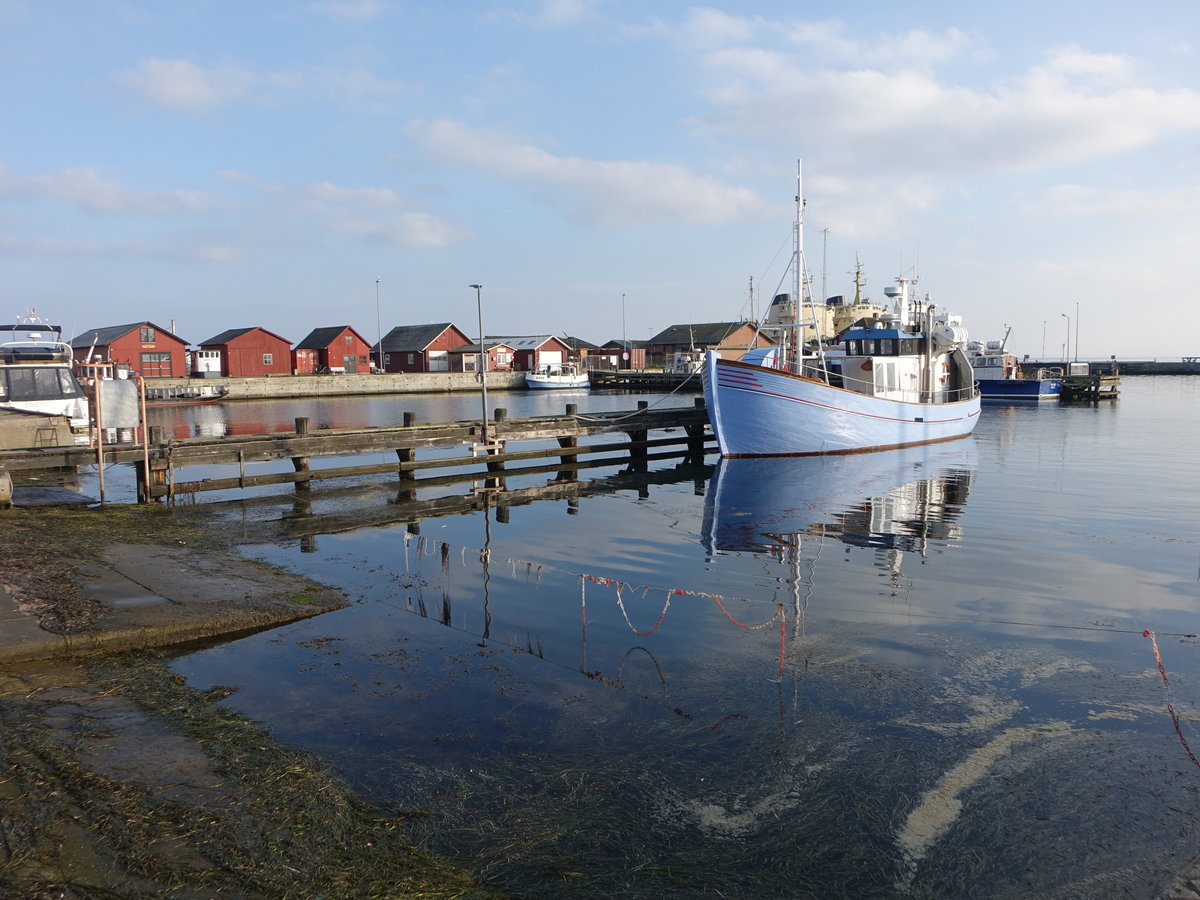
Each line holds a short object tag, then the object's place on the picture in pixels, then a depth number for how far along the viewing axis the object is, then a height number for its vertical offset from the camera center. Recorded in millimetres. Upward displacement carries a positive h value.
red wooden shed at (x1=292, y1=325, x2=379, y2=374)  88438 +3982
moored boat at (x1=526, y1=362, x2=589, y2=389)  91500 +928
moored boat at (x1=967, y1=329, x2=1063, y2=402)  68500 -249
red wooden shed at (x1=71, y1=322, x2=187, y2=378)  71438 +3939
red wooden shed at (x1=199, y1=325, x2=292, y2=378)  81062 +3917
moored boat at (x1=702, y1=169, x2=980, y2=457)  28016 -349
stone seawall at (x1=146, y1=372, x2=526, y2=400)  71500 +483
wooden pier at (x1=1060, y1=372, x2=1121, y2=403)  67875 -1099
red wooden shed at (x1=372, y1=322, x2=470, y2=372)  94562 +4673
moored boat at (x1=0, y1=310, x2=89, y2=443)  22656 +468
